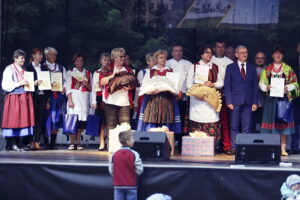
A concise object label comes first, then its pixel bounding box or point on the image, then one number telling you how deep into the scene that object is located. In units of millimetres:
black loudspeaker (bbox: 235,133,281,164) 11422
